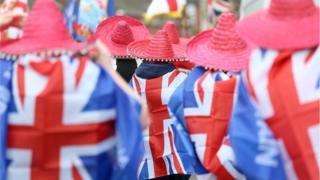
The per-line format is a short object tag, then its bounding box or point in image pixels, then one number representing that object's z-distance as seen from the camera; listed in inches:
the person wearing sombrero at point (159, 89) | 358.0
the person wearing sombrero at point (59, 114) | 222.4
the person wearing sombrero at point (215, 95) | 267.9
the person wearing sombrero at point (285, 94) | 221.3
